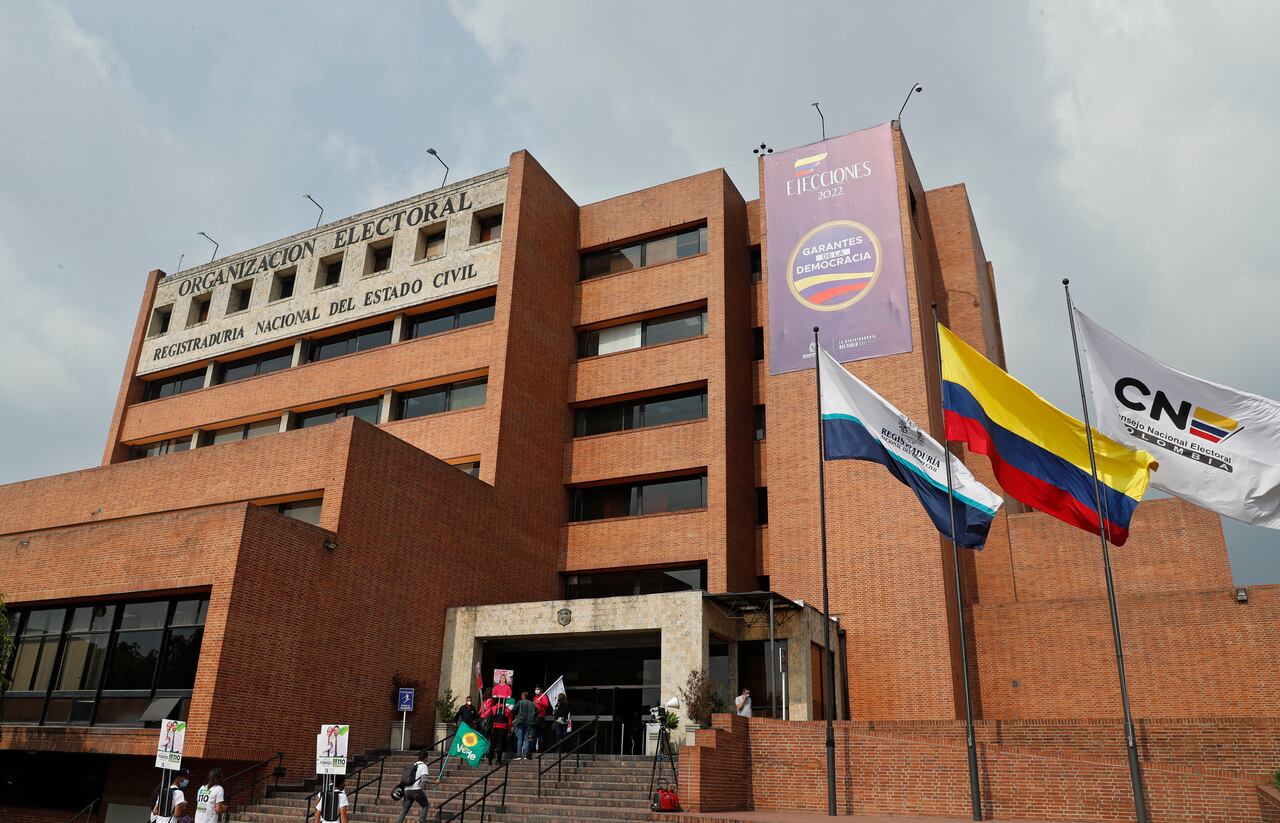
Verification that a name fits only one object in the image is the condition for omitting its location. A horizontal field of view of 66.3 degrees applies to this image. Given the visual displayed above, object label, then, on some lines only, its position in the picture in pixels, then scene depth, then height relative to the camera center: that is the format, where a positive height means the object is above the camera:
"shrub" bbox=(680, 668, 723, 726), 21.25 +1.24
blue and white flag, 17.64 +5.51
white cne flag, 13.88 +4.80
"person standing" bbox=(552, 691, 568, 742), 21.88 +0.79
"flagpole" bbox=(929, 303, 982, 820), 15.64 +0.41
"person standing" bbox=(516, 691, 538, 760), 21.23 +0.59
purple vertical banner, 28.62 +14.66
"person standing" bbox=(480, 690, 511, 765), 21.17 +0.63
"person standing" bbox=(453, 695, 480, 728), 21.48 +0.74
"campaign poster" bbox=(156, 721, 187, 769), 16.75 -0.03
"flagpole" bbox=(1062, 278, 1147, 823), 13.90 +1.91
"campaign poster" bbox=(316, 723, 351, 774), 16.39 -0.07
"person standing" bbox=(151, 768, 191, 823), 16.14 -0.97
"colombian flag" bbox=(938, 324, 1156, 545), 15.57 +5.06
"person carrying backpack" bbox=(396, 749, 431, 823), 16.72 -0.59
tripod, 18.62 +0.03
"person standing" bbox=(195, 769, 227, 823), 16.25 -0.92
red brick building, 21.56 +6.18
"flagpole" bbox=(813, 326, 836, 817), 16.95 +0.52
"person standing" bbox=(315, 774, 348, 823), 15.40 -0.88
